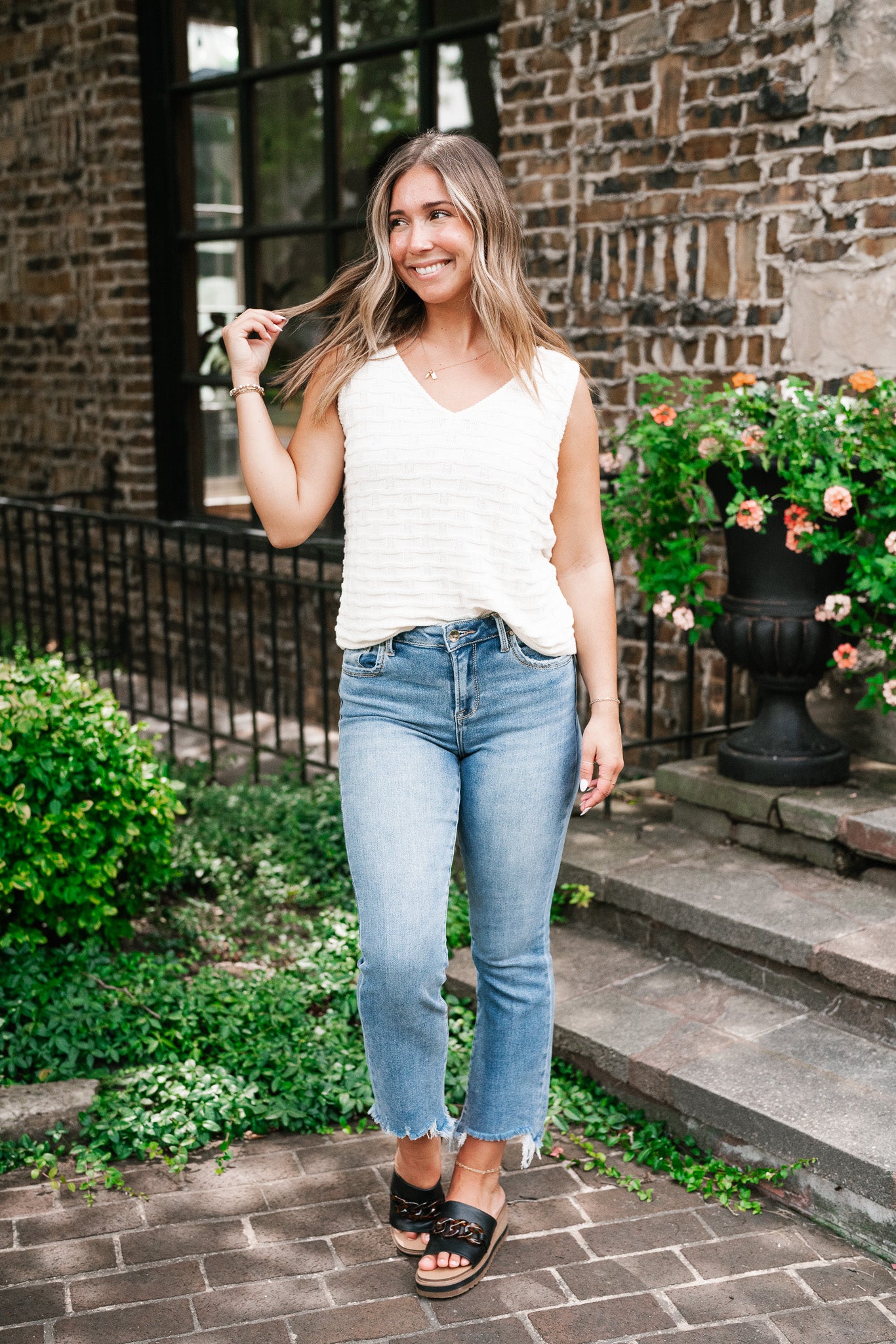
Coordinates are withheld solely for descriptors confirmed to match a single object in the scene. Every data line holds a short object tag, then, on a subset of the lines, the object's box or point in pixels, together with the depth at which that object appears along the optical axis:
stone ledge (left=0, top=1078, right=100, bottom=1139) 2.98
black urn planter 3.78
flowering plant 3.57
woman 2.27
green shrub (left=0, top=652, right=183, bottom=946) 3.49
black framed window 5.75
